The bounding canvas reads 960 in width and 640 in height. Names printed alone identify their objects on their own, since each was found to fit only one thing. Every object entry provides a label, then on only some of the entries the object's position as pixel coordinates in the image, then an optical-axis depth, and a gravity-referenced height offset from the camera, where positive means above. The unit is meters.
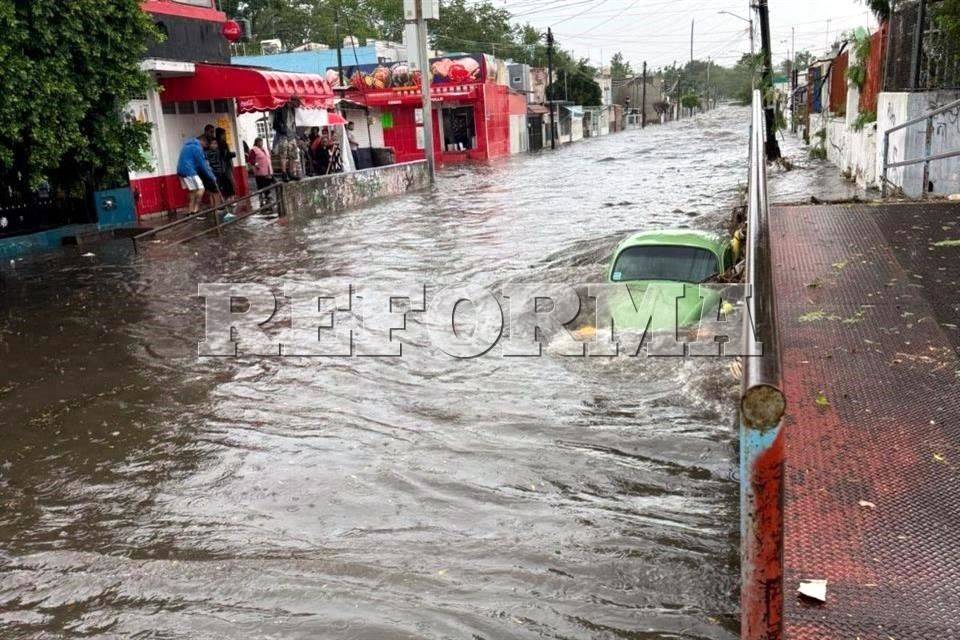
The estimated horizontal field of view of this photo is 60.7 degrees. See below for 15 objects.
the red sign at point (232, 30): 20.52 +2.98
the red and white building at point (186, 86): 18.44 +1.48
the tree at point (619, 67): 141.12 +10.23
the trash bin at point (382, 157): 30.19 -0.54
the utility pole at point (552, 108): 58.60 +1.68
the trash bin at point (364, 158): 30.95 -0.57
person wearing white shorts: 17.19 -0.24
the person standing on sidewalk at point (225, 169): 19.33 -0.40
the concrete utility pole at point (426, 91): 26.56 +1.59
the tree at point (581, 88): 79.38 +3.94
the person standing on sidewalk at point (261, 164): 20.56 -0.35
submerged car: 8.33 -1.65
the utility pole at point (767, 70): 24.47 +1.37
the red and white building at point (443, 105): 42.50 +1.79
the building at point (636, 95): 110.44 +4.11
